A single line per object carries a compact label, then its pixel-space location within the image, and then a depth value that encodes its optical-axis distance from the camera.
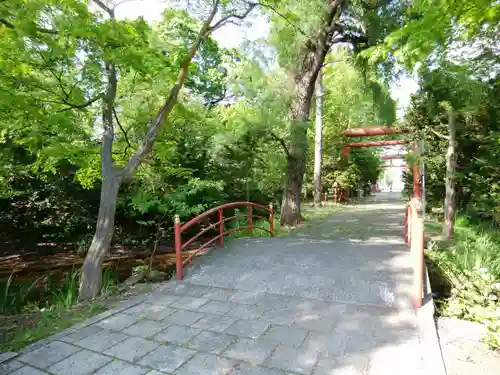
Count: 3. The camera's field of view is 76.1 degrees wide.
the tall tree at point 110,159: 4.61
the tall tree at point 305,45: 7.82
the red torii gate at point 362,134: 16.27
